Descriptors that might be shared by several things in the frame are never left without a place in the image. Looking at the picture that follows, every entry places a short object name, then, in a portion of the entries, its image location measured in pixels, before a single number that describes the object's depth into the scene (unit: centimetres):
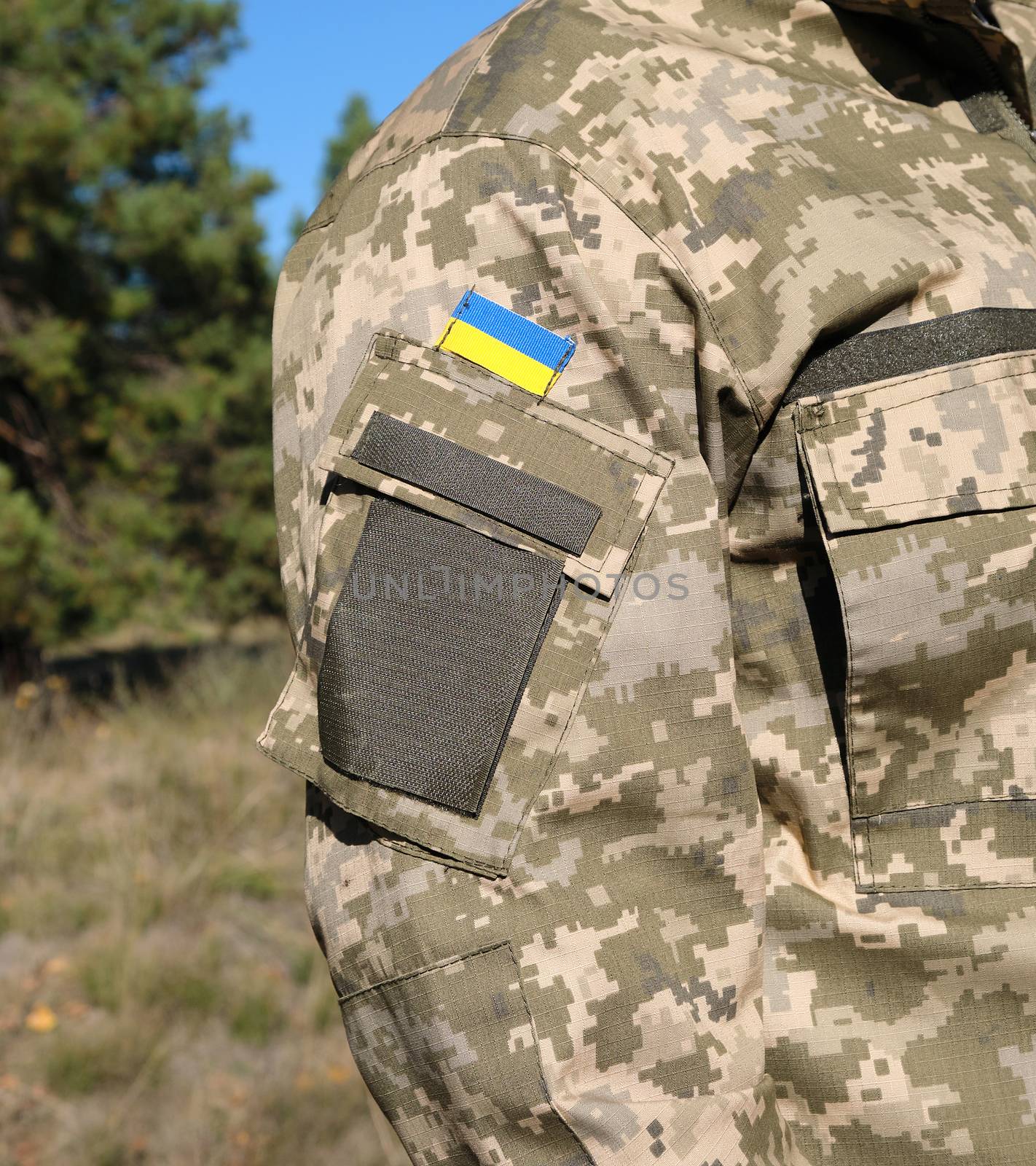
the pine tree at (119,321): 693
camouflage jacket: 107
